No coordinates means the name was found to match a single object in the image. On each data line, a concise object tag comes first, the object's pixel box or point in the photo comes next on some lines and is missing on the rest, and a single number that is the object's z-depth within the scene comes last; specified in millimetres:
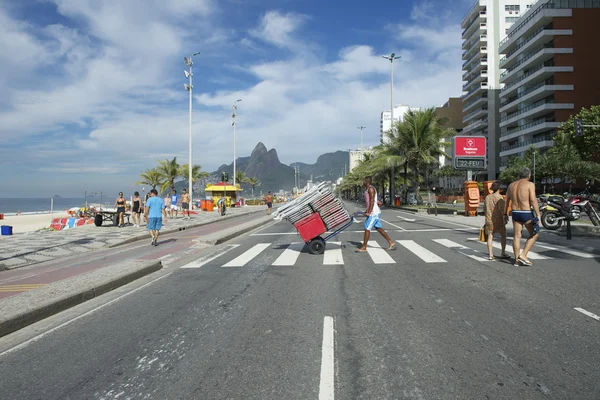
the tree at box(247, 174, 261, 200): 86625
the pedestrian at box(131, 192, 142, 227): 20216
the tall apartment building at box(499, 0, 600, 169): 51750
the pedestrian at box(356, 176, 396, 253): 9984
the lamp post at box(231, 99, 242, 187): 50469
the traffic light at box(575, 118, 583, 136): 28266
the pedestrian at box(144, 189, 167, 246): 13008
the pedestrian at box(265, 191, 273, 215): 33656
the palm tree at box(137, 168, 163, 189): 54781
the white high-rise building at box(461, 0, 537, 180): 71250
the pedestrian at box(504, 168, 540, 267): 7746
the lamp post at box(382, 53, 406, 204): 44175
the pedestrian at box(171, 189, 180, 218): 29938
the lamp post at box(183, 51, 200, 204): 34000
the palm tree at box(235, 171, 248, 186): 84375
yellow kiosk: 43781
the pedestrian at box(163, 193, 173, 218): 29281
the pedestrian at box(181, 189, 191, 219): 28422
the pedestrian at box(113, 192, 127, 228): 20766
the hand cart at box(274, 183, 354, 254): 9578
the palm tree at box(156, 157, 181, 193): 54562
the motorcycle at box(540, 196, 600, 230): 13781
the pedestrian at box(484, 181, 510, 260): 8641
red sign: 27406
